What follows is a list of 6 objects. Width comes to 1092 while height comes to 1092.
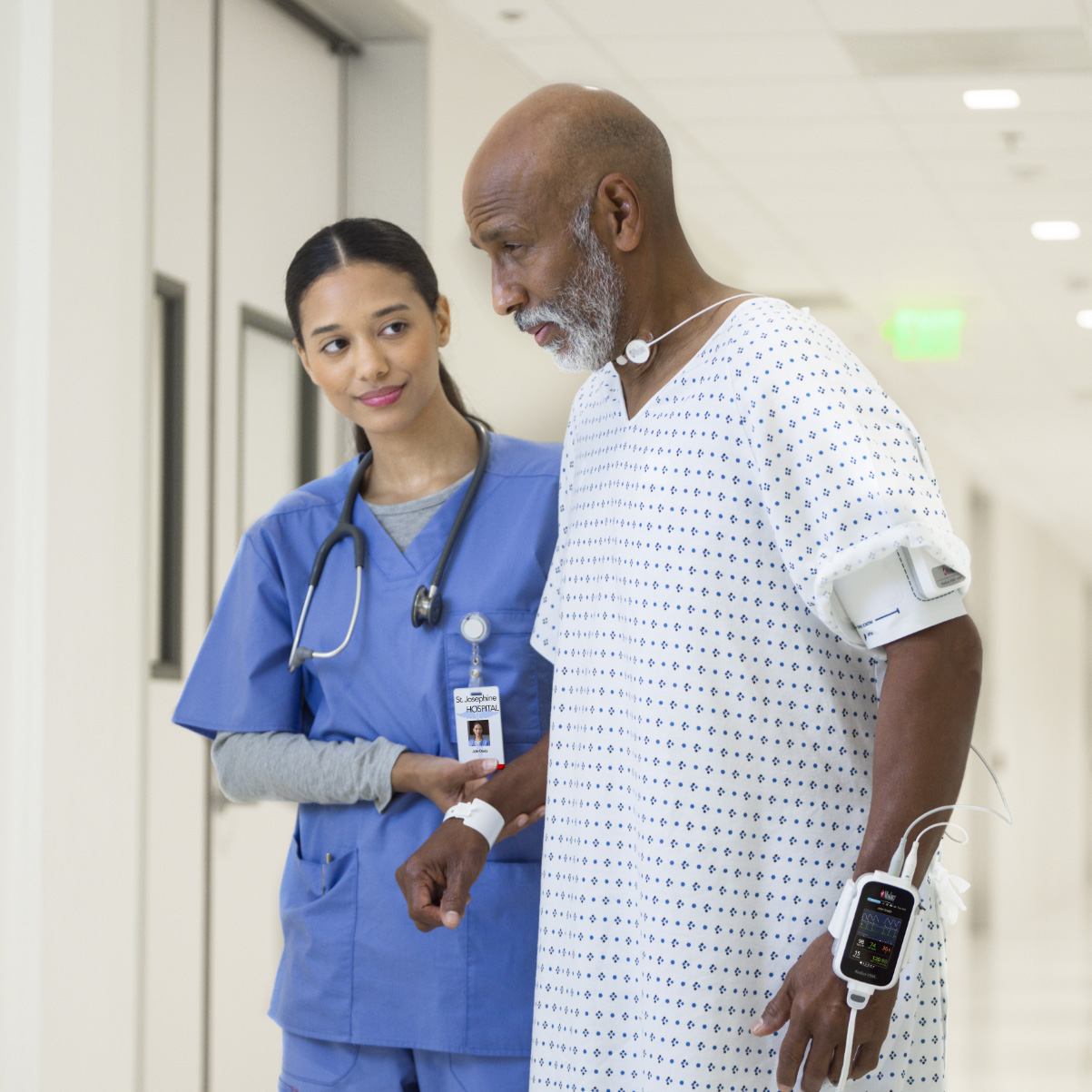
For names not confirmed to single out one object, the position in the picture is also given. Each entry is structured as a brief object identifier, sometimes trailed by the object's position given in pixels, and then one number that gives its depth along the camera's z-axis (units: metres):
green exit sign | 12.57
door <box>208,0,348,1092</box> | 6.15
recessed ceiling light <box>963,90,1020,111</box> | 8.41
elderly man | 2.19
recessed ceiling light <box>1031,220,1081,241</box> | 10.57
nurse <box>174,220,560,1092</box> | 3.07
